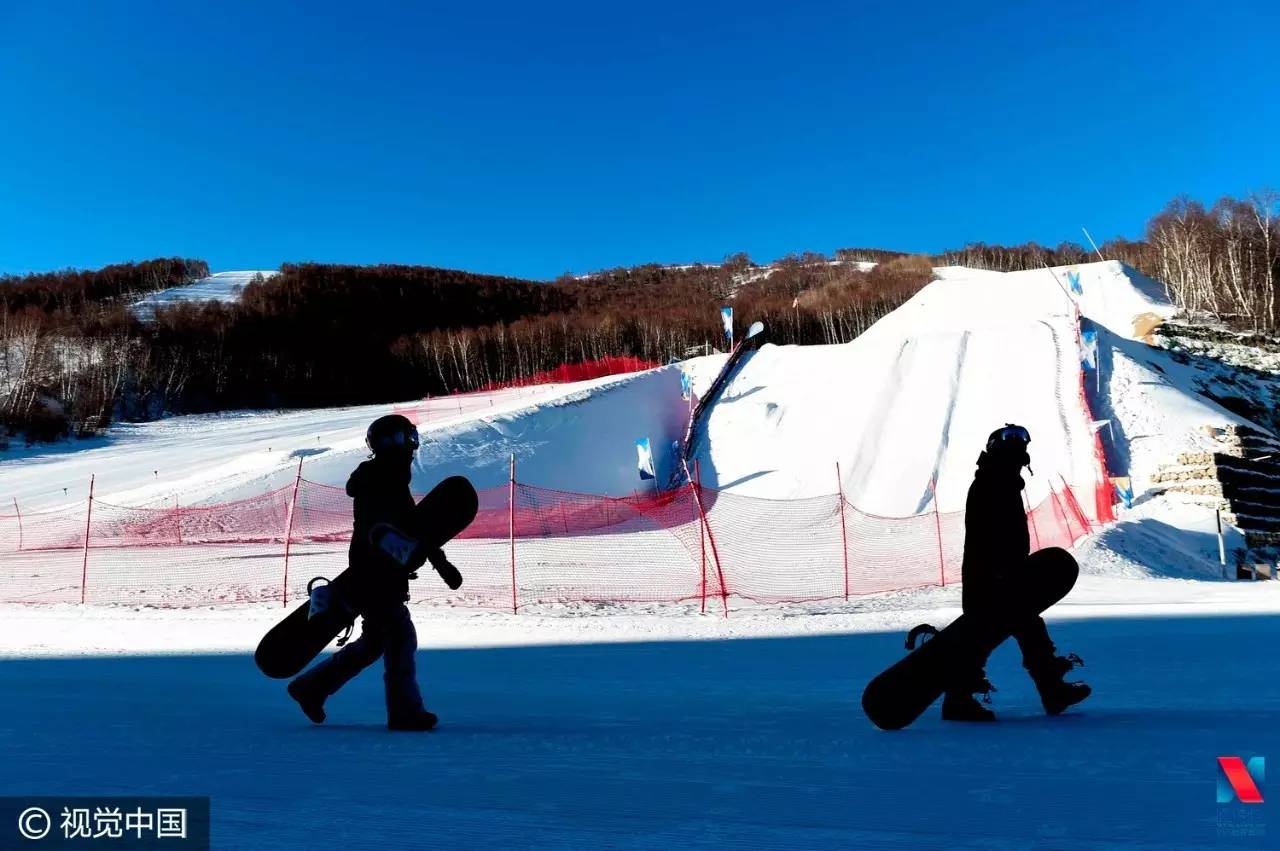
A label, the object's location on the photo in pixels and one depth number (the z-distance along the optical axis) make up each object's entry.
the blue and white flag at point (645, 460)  25.72
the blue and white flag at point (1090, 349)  22.80
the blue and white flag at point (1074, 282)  33.81
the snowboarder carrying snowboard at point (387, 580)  3.85
